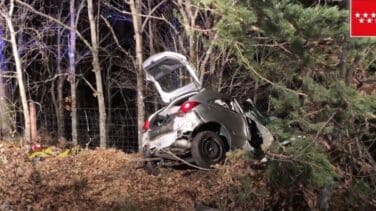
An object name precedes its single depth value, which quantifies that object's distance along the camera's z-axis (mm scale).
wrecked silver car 10352
